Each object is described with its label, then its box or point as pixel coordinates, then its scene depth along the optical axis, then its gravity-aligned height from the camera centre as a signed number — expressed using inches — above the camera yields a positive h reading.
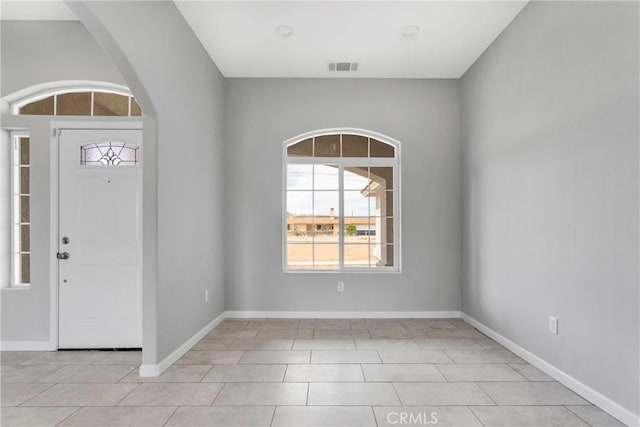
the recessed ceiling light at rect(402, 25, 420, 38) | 139.3 +74.0
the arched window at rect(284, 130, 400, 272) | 189.3 +9.5
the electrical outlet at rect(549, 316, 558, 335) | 109.0 -32.8
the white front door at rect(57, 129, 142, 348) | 135.5 -13.1
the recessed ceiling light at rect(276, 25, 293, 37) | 139.4 +74.3
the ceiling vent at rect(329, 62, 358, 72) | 169.5 +73.4
